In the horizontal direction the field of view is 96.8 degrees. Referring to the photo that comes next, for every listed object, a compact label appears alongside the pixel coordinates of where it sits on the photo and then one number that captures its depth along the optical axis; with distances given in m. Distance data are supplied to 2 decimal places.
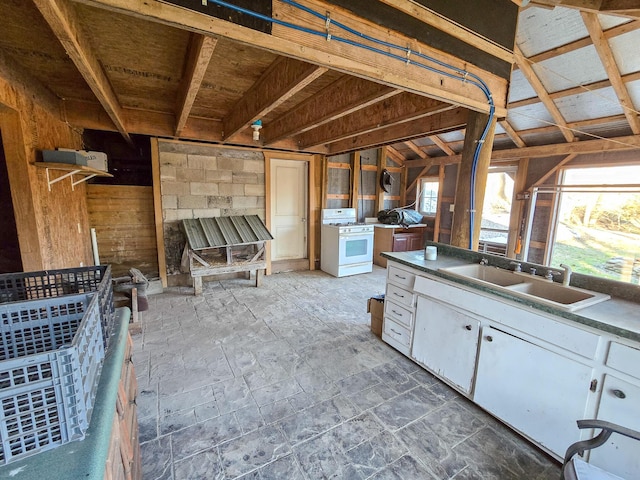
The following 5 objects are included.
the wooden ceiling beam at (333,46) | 1.21
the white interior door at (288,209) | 5.18
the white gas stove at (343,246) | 5.09
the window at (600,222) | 4.27
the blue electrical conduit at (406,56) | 1.39
